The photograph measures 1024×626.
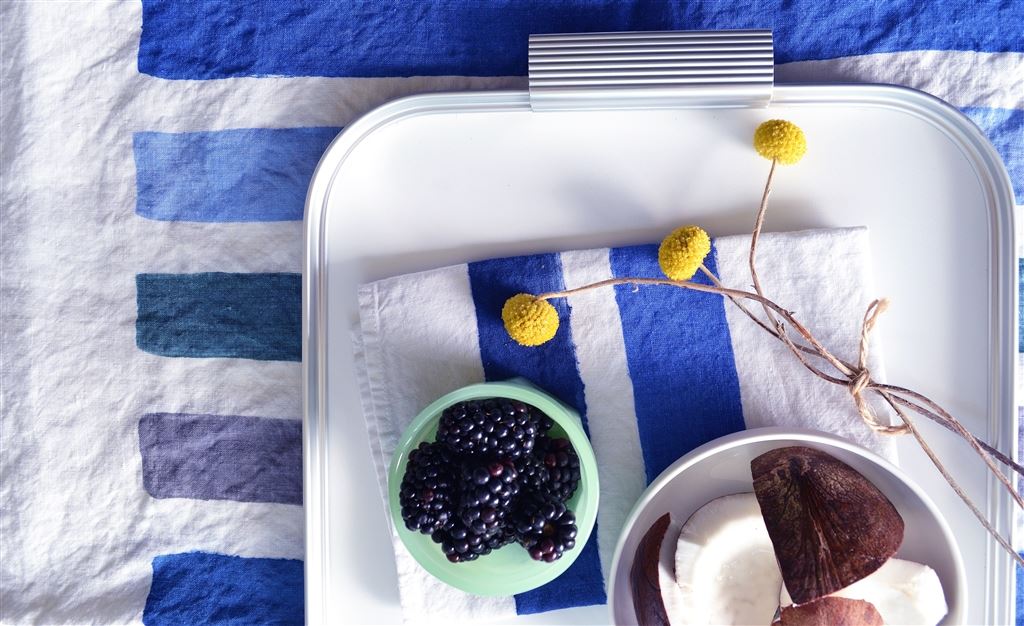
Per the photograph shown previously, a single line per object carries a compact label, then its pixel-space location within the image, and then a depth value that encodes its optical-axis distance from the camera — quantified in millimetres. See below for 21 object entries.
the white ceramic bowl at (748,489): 526
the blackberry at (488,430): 502
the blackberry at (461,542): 501
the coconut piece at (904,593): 523
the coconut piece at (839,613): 515
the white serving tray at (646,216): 592
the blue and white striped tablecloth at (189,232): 627
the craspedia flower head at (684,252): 540
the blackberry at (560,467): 516
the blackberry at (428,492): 506
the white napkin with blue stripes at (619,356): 589
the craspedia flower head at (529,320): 556
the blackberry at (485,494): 485
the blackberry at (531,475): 512
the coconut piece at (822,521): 512
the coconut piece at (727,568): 539
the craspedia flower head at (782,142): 551
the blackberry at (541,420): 541
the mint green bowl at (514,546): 533
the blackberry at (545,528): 501
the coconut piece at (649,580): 545
